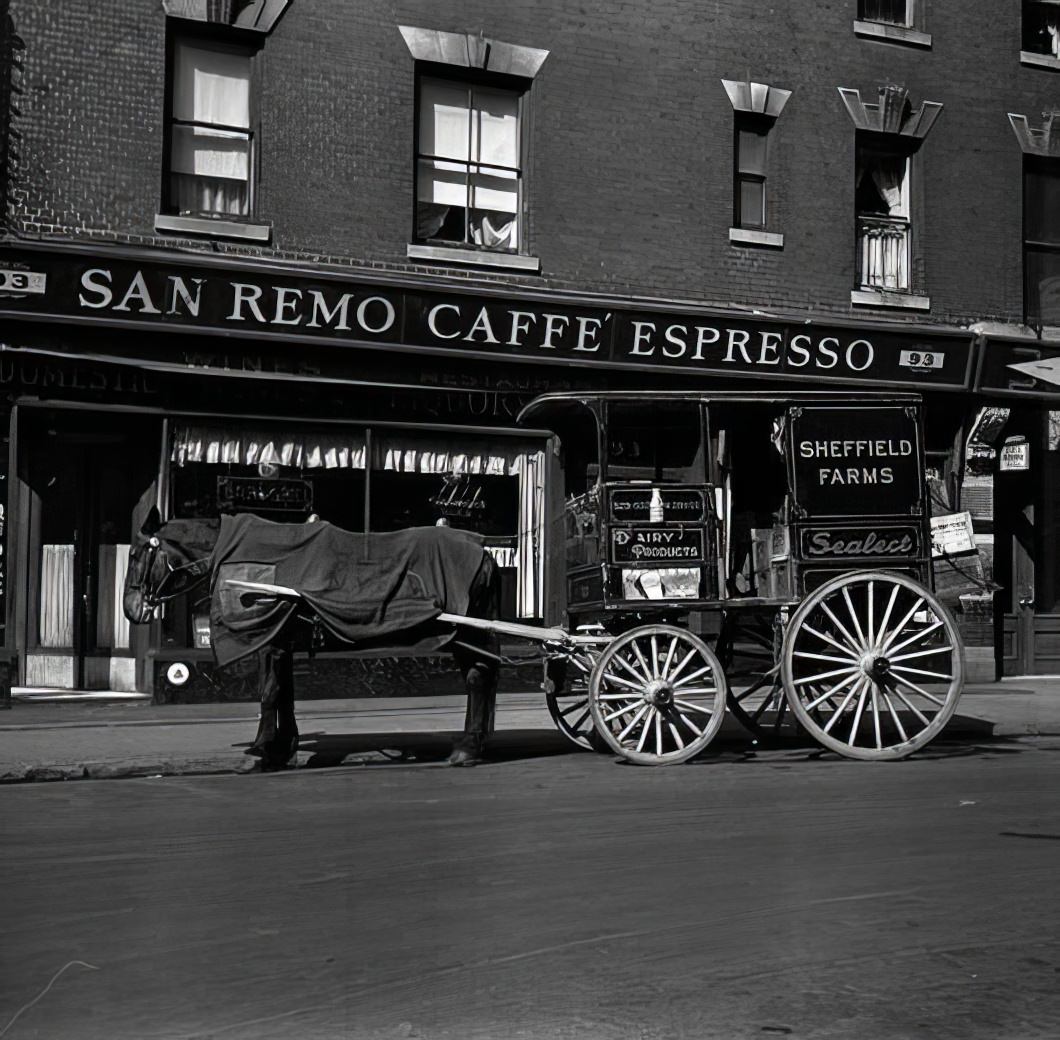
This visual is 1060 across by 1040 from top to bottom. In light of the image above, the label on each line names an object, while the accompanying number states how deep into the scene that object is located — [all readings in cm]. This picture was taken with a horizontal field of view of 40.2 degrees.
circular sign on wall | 1468
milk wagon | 1072
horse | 1038
